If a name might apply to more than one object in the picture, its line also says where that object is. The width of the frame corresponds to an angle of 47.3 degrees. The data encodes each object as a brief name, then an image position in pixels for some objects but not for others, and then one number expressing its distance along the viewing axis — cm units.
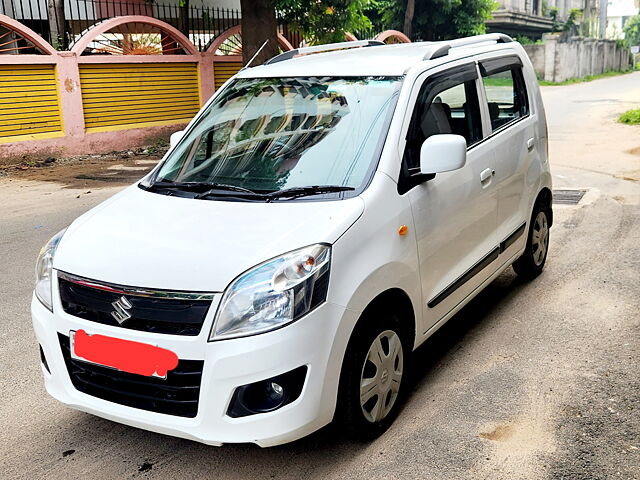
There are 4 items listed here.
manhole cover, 873
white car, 287
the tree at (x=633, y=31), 7919
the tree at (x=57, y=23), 1359
